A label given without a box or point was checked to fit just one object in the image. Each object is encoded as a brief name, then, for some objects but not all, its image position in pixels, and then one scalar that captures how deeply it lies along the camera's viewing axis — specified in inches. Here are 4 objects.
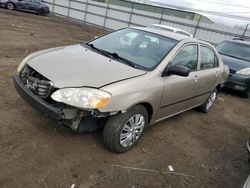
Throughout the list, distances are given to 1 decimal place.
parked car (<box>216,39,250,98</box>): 222.7
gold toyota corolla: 85.6
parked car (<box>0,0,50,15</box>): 593.2
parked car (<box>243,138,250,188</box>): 72.8
